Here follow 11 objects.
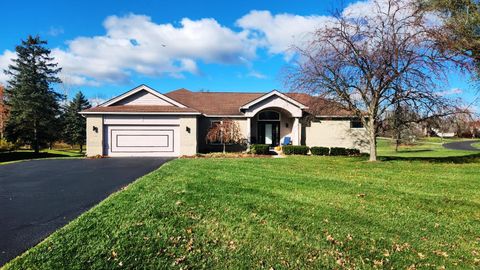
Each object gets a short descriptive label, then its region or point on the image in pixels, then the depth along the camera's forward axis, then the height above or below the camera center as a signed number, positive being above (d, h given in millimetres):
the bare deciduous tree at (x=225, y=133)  20297 +497
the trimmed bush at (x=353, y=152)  20592 -922
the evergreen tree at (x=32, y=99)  27844 +4205
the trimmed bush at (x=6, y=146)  25014 -356
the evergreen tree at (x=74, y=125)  33344 +1897
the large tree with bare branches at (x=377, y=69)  13812 +3506
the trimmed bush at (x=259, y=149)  19750 -628
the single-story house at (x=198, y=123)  19327 +1253
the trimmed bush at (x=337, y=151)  20281 -834
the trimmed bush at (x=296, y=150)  19750 -717
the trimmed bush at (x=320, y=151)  19906 -804
